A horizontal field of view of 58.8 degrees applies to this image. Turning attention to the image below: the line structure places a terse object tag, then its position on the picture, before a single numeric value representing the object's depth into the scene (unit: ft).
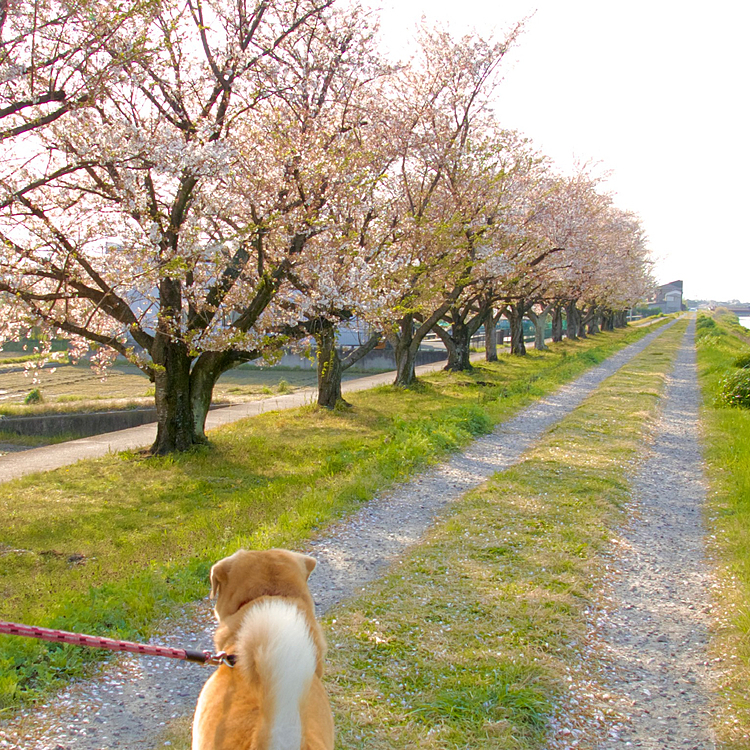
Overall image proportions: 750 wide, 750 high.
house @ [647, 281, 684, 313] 570.74
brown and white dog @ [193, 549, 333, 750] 7.21
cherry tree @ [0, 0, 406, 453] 36.99
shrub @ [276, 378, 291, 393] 89.97
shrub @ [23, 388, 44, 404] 76.95
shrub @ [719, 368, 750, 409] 56.03
